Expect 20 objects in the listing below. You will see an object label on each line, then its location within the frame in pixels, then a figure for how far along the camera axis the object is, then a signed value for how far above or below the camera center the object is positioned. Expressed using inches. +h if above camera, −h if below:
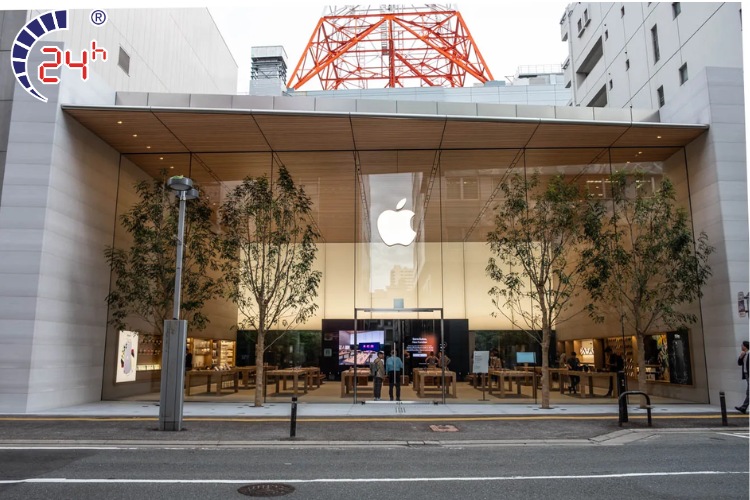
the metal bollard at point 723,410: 451.8 -54.2
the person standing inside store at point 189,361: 734.3 -31.0
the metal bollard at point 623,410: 459.8 -55.4
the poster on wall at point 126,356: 669.3 -23.1
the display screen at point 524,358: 697.6 -22.0
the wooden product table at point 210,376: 682.2 -47.0
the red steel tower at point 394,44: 1867.6 +998.5
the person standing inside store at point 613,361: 724.0 -26.3
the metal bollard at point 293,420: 399.5 -57.4
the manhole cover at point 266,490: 258.5 -70.2
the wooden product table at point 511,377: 663.8 -43.5
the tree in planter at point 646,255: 587.8 +90.3
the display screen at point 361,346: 672.4 -8.8
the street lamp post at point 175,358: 426.3 -16.2
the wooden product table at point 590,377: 680.7 -44.0
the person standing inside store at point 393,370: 647.8 -35.9
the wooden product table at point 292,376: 660.7 -43.9
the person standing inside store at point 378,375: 627.2 -39.6
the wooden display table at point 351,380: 657.0 -47.7
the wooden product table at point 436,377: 655.8 -44.8
